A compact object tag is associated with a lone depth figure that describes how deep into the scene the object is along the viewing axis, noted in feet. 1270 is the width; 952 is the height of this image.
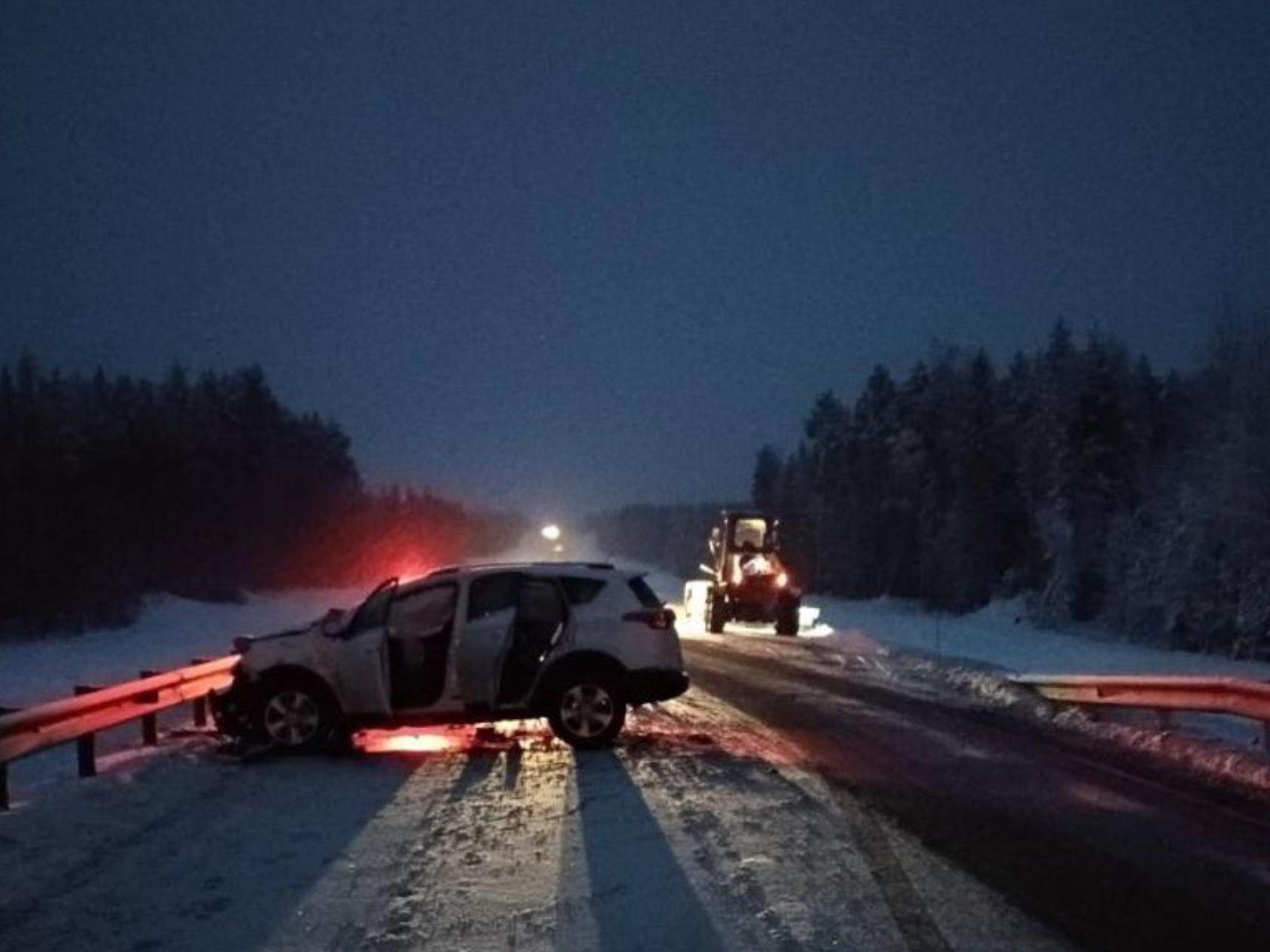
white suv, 47.93
